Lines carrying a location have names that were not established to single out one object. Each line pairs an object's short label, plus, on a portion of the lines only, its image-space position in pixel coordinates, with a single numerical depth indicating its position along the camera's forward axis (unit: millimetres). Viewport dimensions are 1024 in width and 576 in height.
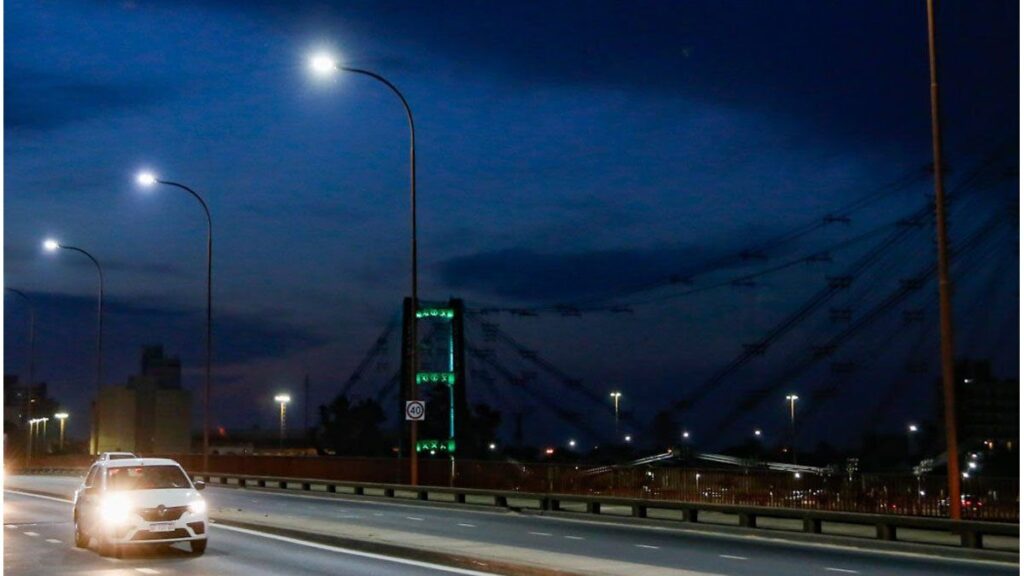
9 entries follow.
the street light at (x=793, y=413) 70625
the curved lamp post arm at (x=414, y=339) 40750
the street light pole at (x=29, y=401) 78875
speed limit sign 39281
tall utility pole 22922
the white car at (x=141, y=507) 20609
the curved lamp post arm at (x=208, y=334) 57156
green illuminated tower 70625
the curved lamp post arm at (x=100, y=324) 63906
